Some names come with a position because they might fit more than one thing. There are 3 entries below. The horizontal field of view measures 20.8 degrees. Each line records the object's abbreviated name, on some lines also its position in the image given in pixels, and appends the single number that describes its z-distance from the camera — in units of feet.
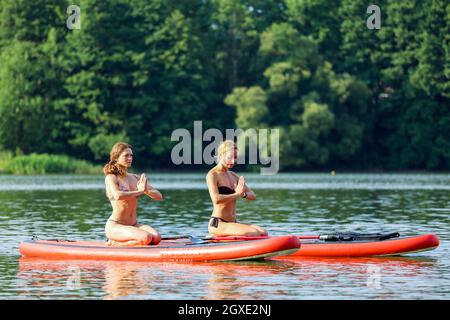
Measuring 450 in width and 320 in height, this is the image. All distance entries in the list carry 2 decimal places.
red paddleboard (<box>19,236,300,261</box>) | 64.64
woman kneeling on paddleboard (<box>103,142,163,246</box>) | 65.00
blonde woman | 66.28
